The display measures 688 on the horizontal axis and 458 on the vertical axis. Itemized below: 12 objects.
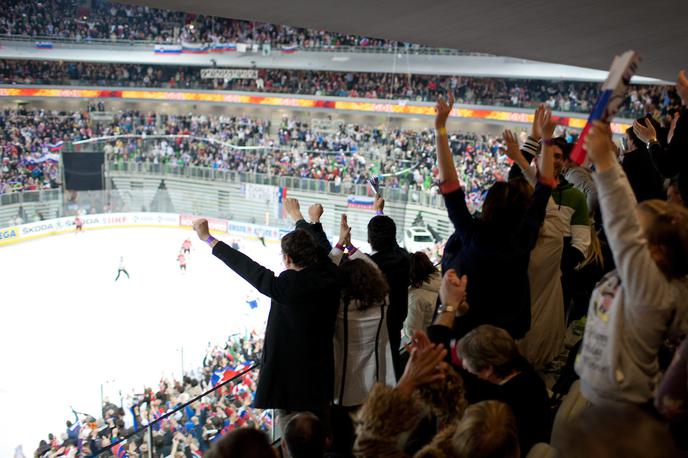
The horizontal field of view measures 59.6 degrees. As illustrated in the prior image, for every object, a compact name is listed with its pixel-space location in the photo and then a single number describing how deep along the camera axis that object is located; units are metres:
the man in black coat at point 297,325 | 2.34
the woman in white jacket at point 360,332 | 2.45
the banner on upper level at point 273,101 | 21.91
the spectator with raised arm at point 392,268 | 2.80
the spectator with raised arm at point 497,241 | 2.06
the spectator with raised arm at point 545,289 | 2.35
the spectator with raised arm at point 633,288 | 1.41
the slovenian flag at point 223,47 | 25.66
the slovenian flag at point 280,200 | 17.88
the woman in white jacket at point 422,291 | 2.97
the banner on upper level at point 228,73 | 26.30
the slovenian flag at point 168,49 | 26.14
